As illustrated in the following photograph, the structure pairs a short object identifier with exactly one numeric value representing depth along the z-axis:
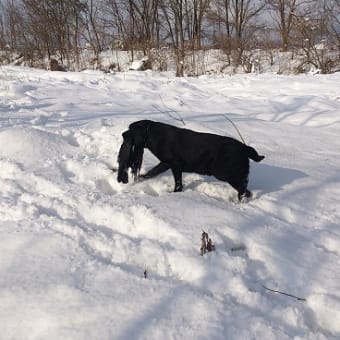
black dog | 2.90
